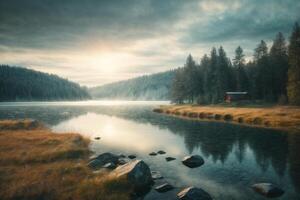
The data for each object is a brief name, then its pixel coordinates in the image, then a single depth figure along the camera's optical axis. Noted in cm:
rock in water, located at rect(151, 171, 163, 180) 1934
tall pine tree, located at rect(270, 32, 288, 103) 8182
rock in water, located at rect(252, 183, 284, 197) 1592
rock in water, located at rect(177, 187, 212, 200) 1480
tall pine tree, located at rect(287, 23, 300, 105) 5924
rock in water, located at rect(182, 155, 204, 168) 2312
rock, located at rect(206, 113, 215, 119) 6404
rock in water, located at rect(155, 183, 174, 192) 1681
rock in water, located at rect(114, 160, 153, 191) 1684
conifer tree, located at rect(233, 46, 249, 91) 9500
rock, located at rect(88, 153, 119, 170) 2145
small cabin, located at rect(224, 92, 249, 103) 8911
